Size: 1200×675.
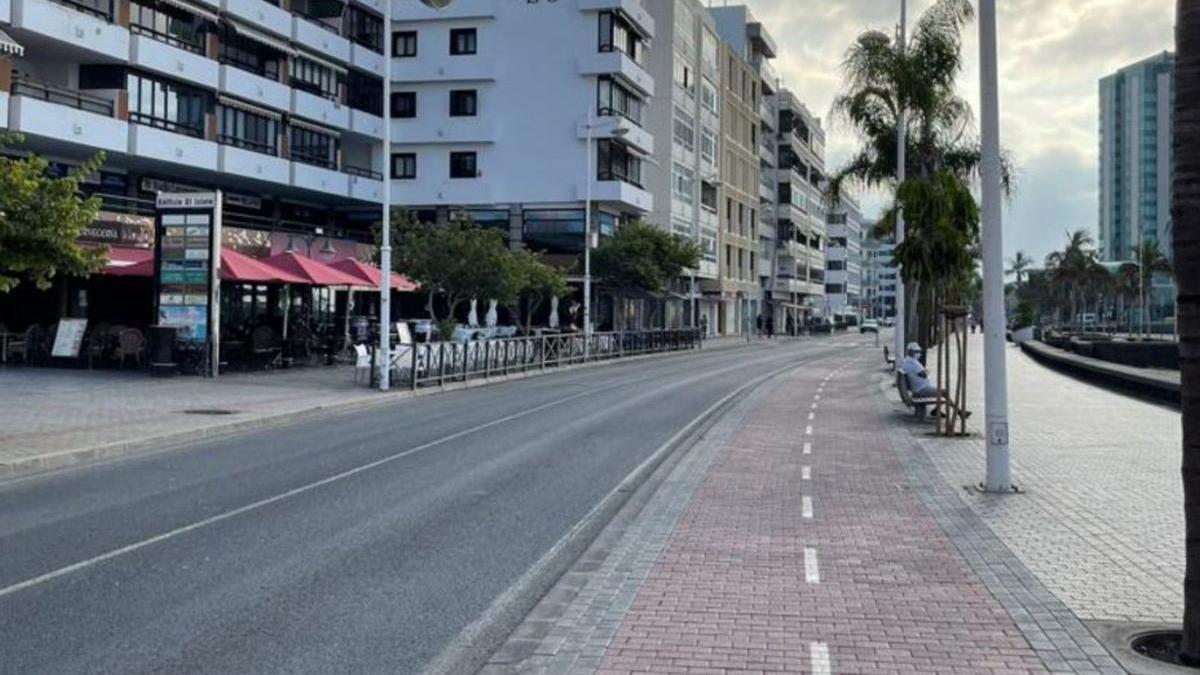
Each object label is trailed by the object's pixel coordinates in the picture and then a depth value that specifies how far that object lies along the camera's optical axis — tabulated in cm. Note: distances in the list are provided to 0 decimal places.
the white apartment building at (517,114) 6041
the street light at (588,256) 4494
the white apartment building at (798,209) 10781
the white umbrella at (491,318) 4718
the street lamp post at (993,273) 1123
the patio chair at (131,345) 2867
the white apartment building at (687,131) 6975
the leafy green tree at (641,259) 5241
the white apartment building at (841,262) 15188
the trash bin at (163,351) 2659
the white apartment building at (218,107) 3803
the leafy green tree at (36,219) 1326
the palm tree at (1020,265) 14162
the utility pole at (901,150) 2861
